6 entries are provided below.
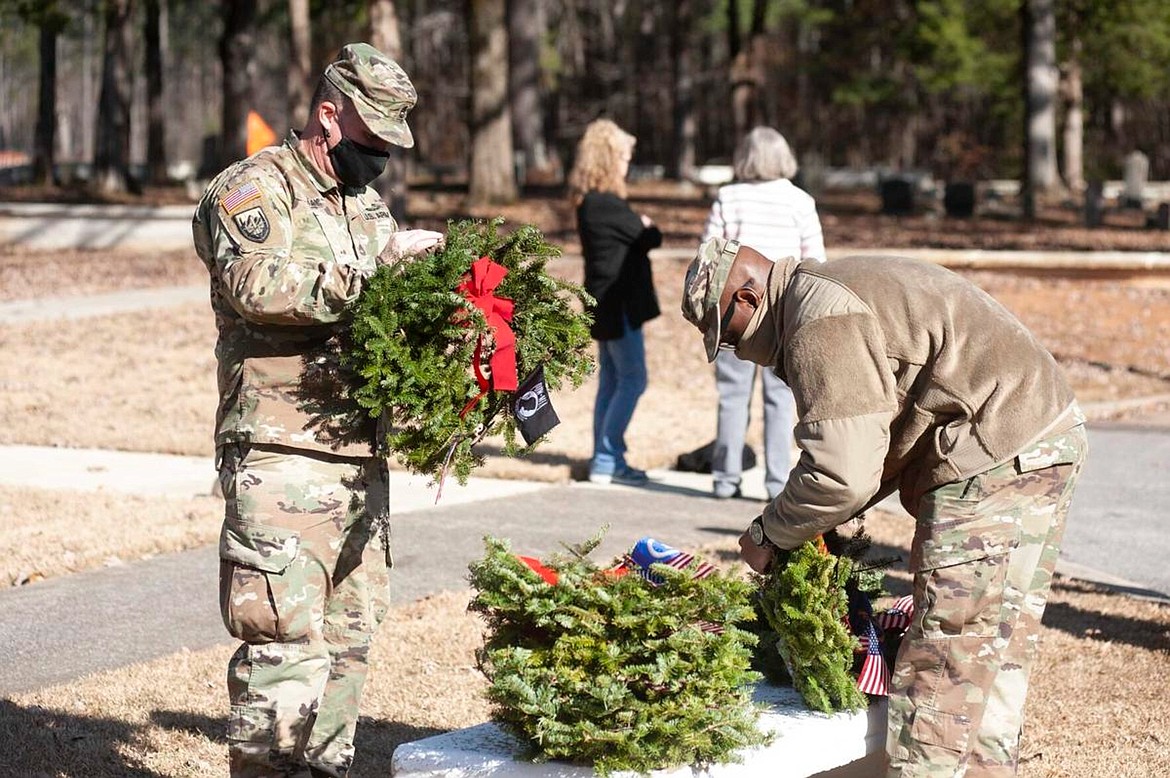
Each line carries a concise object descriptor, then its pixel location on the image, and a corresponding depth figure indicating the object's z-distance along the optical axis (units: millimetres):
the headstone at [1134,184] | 31734
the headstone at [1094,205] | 26312
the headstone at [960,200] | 28719
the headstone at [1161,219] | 25766
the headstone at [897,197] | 30656
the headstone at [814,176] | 31375
